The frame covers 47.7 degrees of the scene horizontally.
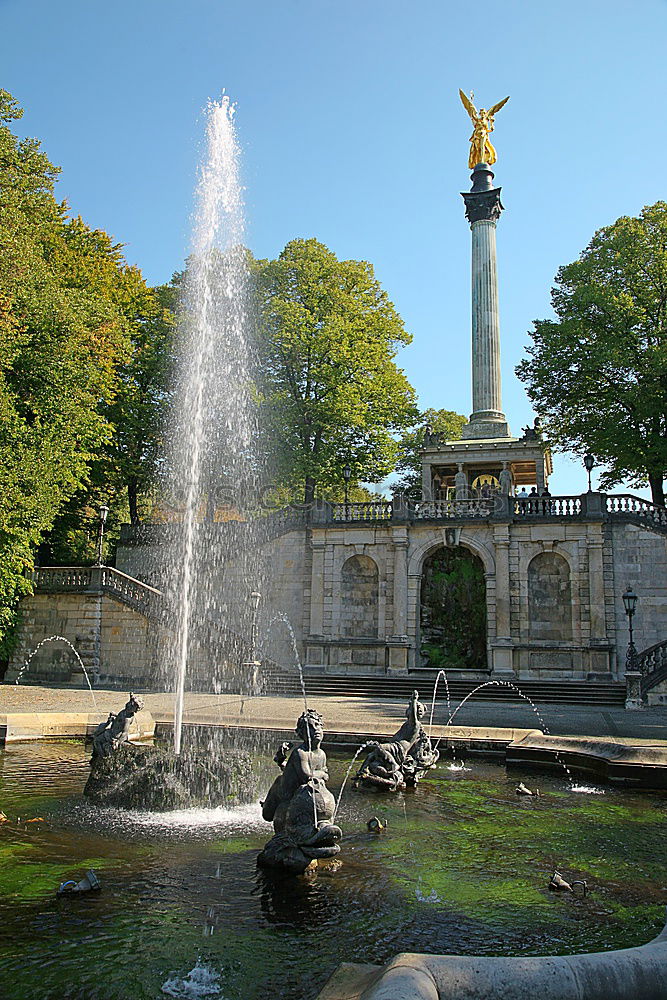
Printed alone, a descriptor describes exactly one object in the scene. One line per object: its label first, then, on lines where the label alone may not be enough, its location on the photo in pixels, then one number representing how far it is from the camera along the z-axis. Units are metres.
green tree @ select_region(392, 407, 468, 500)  43.44
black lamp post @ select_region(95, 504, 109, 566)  26.19
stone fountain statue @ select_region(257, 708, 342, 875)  6.32
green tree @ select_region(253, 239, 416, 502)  33.53
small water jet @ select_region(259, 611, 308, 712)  30.14
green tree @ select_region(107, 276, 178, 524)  32.19
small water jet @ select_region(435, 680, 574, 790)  10.96
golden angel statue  39.25
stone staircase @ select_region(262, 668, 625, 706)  23.61
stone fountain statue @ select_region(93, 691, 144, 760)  9.23
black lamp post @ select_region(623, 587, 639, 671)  22.41
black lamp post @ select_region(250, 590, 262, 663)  29.32
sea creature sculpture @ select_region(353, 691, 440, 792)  9.69
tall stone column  35.50
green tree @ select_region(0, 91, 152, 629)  20.75
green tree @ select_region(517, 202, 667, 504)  28.45
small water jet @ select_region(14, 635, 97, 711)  26.34
